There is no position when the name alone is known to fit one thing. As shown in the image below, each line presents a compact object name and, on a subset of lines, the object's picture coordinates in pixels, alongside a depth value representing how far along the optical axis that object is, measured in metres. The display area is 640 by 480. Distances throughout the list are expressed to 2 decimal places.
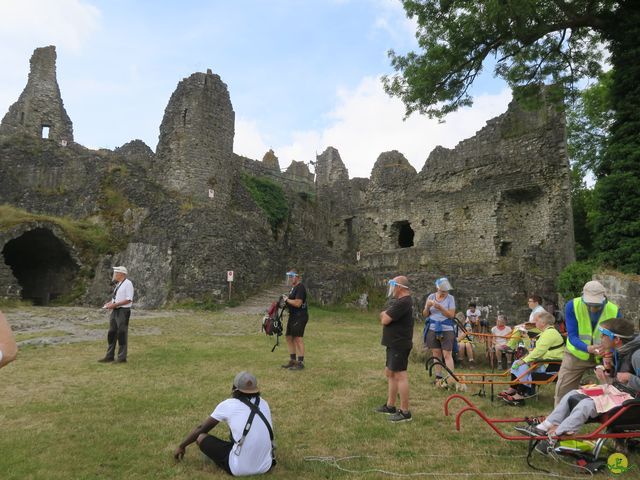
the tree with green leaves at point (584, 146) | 30.14
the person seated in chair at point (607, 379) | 4.47
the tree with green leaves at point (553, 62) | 12.05
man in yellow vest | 5.25
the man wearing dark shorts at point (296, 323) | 8.59
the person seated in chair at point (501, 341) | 8.91
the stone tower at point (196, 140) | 24.84
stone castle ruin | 20.00
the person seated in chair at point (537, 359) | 6.68
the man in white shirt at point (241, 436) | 4.14
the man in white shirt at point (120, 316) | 8.94
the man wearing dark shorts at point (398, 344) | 5.86
